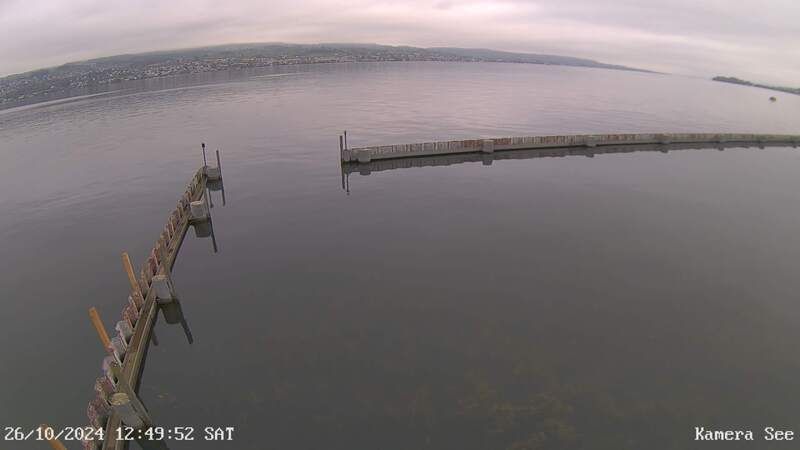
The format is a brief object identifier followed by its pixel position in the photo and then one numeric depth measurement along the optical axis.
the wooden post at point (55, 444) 9.61
